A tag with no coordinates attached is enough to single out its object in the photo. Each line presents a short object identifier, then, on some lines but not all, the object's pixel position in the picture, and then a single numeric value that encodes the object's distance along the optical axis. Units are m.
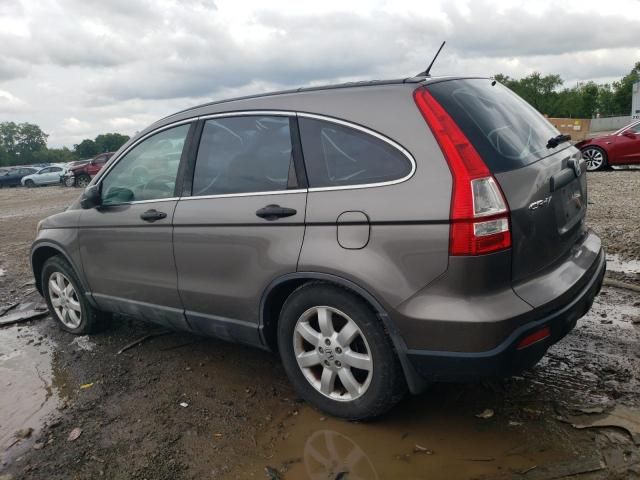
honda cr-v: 2.55
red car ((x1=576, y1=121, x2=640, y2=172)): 13.43
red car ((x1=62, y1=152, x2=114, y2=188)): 27.05
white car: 33.38
